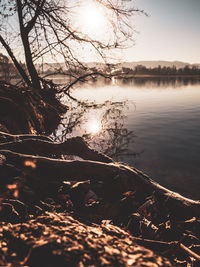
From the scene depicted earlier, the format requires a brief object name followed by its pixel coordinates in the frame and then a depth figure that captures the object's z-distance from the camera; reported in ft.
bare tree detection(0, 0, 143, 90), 33.76
